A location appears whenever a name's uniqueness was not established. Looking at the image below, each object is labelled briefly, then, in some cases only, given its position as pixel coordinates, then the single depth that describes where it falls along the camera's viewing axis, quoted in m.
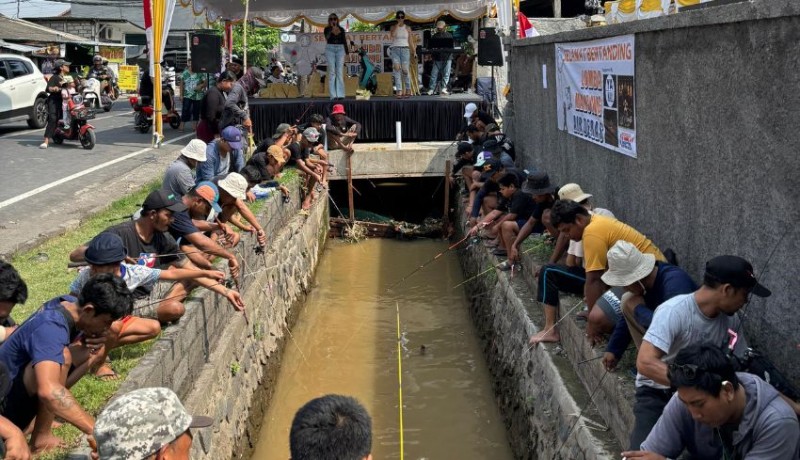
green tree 38.83
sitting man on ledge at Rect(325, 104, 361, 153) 16.88
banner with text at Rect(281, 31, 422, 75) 21.88
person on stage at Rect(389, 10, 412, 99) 20.06
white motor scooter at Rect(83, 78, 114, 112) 25.51
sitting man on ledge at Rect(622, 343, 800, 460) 3.62
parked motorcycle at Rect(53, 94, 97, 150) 16.86
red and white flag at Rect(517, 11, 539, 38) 16.54
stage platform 18.72
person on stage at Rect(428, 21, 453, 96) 21.38
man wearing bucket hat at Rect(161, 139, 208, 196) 8.89
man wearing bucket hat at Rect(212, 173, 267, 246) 8.92
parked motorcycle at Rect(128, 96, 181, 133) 19.95
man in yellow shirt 6.17
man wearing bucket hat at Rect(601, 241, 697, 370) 5.36
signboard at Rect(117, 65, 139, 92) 35.47
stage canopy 20.52
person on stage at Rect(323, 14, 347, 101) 19.14
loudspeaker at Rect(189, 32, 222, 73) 18.16
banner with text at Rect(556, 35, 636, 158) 8.44
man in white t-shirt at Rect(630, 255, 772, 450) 4.41
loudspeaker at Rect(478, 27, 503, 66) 16.97
